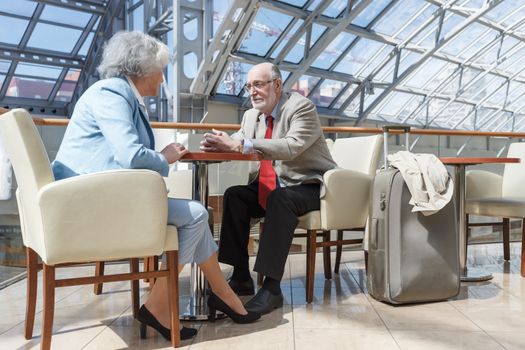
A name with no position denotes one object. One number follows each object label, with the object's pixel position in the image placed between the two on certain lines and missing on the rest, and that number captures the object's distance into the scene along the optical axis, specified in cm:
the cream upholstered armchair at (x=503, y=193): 294
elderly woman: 166
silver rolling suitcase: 228
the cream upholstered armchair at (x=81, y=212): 156
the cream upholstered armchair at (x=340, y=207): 240
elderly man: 223
